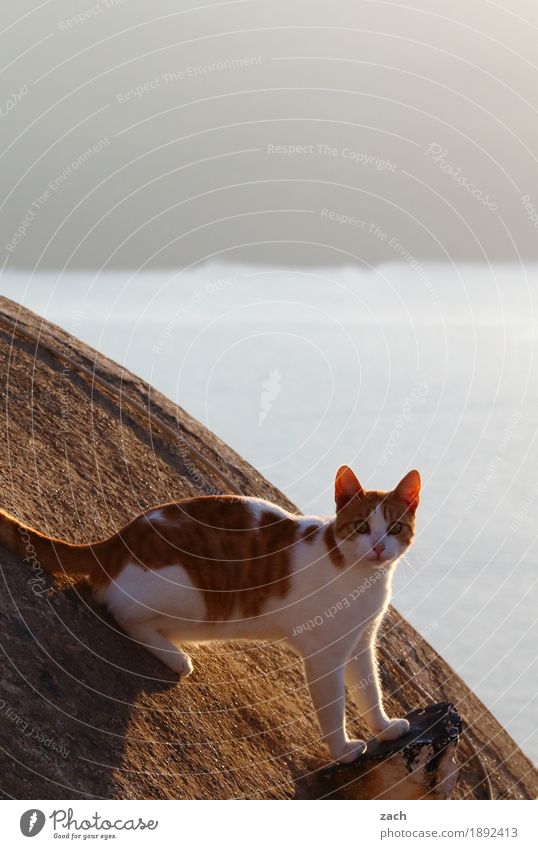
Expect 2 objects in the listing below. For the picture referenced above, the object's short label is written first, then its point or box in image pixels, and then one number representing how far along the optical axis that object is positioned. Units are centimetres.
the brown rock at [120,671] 473
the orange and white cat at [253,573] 512
